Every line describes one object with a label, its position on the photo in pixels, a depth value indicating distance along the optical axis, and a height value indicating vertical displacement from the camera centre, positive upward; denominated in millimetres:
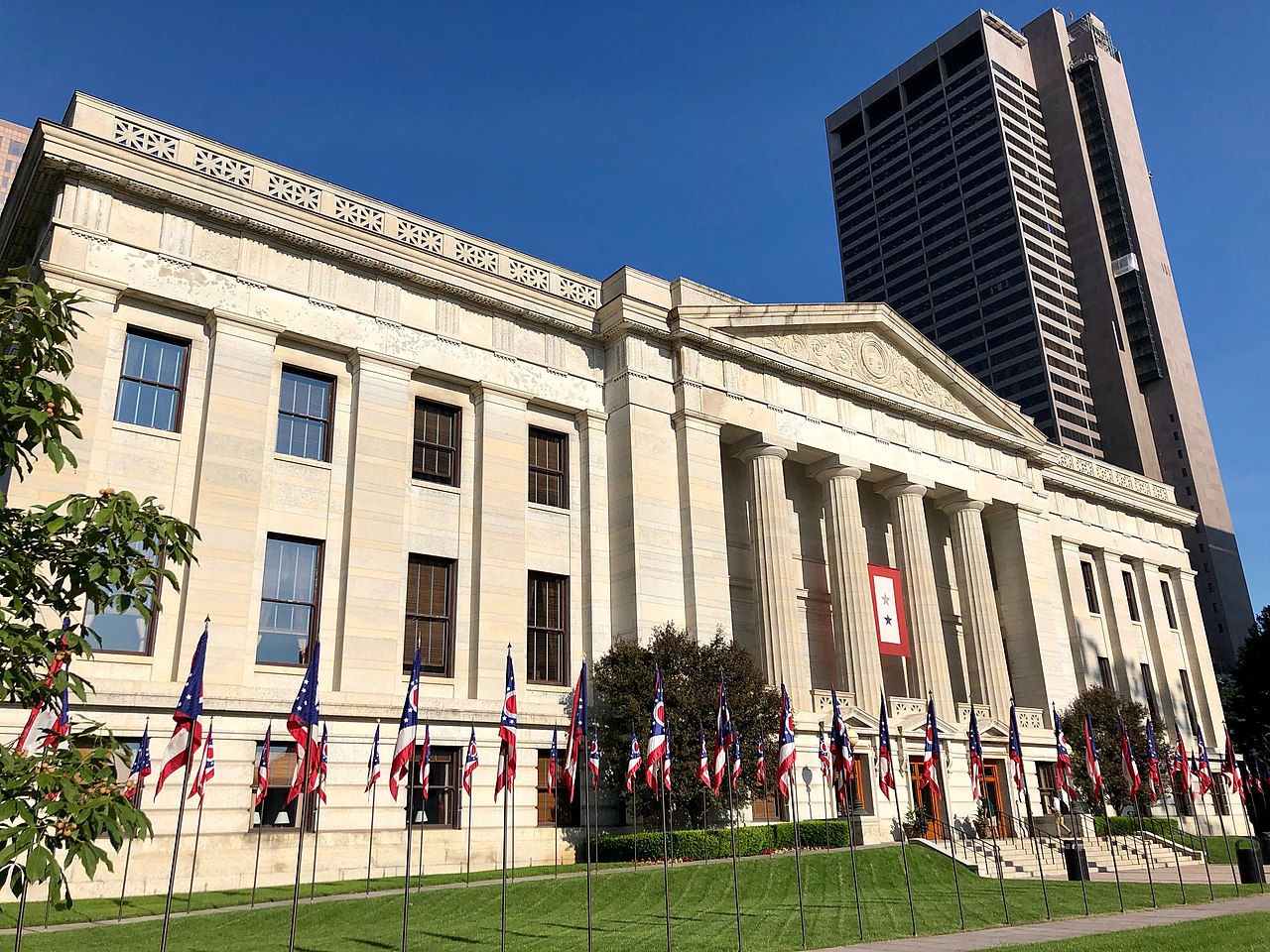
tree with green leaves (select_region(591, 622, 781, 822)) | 29625 +2706
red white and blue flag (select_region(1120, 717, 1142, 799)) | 30488 +366
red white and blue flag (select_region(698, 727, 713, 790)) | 23856 +501
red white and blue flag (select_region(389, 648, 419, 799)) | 15156 +1095
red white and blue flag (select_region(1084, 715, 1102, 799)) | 28484 +514
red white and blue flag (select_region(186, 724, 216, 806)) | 21891 +811
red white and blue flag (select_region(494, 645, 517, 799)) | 17317 +1298
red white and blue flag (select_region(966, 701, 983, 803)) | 25188 +796
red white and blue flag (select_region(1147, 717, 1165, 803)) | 31391 +381
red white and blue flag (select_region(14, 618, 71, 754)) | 7773 +1156
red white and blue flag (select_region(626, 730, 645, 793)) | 23691 +754
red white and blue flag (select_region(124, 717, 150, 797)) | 20156 +1073
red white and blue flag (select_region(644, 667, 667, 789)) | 19109 +1100
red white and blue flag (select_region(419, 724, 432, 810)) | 24609 +898
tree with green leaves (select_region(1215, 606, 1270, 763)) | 61375 +4644
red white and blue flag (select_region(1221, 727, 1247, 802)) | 36344 -63
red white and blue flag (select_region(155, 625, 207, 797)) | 13172 +1138
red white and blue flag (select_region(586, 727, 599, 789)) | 27216 +1066
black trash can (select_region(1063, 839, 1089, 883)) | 29109 -2249
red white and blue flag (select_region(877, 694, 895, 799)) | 27531 +510
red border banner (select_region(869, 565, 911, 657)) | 39047 +6613
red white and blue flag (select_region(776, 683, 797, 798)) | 21297 +728
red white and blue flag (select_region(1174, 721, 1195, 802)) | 34641 +308
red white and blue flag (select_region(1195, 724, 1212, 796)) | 34562 +107
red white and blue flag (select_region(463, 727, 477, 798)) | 25484 +972
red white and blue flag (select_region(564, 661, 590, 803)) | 18703 +1382
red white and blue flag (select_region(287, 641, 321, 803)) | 14070 +1274
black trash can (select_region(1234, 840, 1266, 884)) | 28000 -2411
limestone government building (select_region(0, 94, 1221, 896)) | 26297 +10268
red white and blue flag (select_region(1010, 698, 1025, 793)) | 25656 +750
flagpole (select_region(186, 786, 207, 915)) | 20841 -1161
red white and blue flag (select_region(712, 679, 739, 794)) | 21812 +1178
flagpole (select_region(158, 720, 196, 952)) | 13291 +841
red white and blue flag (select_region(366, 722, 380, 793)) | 24641 +943
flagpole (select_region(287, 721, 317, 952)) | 14008 +540
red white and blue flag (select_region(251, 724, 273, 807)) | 23266 +768
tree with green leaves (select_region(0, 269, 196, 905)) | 7064 +1846
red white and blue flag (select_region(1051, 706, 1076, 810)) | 26828 +462
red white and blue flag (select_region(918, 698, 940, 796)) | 23469 +680
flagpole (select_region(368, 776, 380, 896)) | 23467 -974
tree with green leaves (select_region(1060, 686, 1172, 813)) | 41094 +1611
